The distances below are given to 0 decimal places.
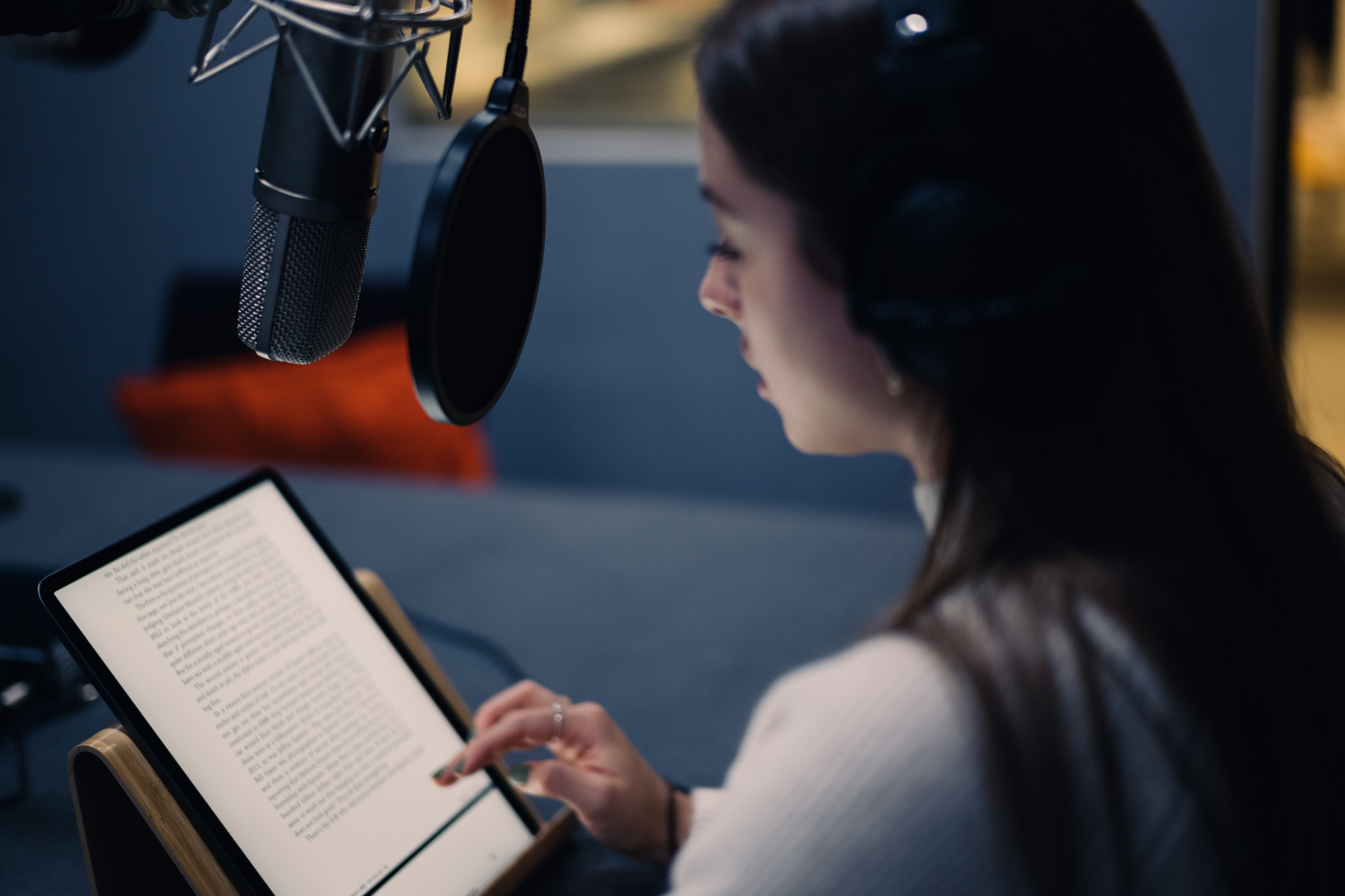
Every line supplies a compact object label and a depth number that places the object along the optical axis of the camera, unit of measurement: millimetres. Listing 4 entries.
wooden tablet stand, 582
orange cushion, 2037
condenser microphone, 489
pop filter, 446
